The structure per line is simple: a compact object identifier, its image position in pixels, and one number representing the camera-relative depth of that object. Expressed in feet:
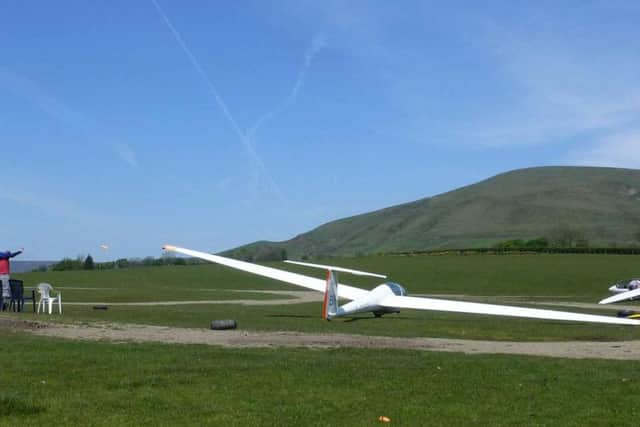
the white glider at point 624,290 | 126.89
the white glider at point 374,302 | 77.61
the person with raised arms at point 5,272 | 89.76
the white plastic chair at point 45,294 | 91.09
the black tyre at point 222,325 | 68.49
